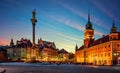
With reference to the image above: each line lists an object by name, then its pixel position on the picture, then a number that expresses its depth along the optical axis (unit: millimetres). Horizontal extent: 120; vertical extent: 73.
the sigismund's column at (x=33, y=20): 56028
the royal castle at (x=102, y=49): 31060
